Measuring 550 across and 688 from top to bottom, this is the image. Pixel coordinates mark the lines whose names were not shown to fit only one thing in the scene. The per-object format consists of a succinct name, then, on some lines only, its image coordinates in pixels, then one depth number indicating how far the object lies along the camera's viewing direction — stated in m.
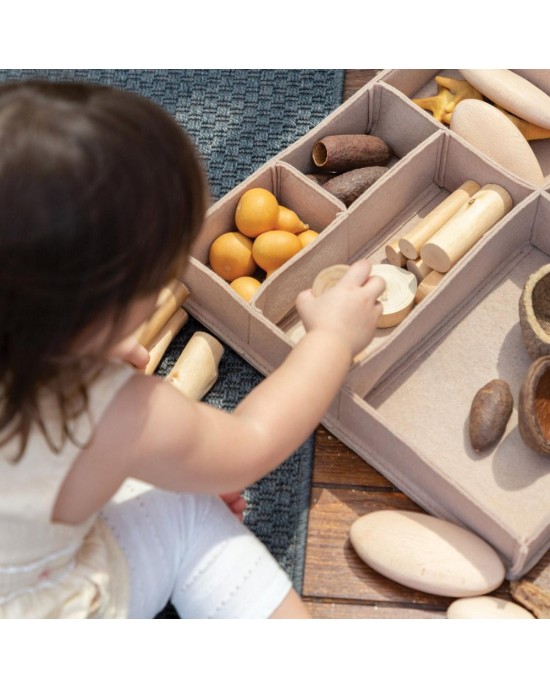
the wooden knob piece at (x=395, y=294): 1.06
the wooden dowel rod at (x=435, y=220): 1.10
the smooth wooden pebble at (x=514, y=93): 1.18
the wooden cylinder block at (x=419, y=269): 1.10
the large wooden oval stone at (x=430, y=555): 0.93
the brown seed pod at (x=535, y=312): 1.00
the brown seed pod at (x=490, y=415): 0.99
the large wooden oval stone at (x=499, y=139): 1.15
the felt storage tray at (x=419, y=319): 0.97
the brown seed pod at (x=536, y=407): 0.96
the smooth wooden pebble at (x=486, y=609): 0.92
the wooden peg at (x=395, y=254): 1.12
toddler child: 0.62
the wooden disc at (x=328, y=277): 0.98
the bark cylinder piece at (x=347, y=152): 1.16
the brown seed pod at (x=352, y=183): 1.14
